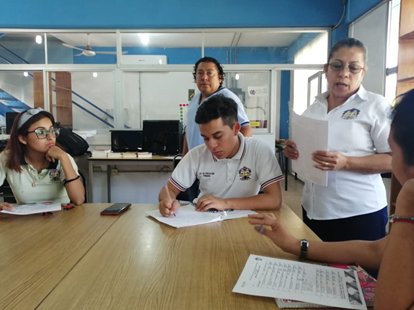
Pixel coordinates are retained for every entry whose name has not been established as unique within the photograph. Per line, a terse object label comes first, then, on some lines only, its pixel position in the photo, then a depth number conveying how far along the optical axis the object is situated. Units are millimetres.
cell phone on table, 1615
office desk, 4066
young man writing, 1653
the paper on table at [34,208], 1585
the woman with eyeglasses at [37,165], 1824
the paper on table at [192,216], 1445
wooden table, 846
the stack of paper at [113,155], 4110
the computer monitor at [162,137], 4168
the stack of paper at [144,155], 4090
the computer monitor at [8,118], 4662
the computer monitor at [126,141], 4324
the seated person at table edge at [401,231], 627
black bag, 3932
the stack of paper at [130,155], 4070
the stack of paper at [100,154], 4141
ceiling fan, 6031
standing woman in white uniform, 1492
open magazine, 802
